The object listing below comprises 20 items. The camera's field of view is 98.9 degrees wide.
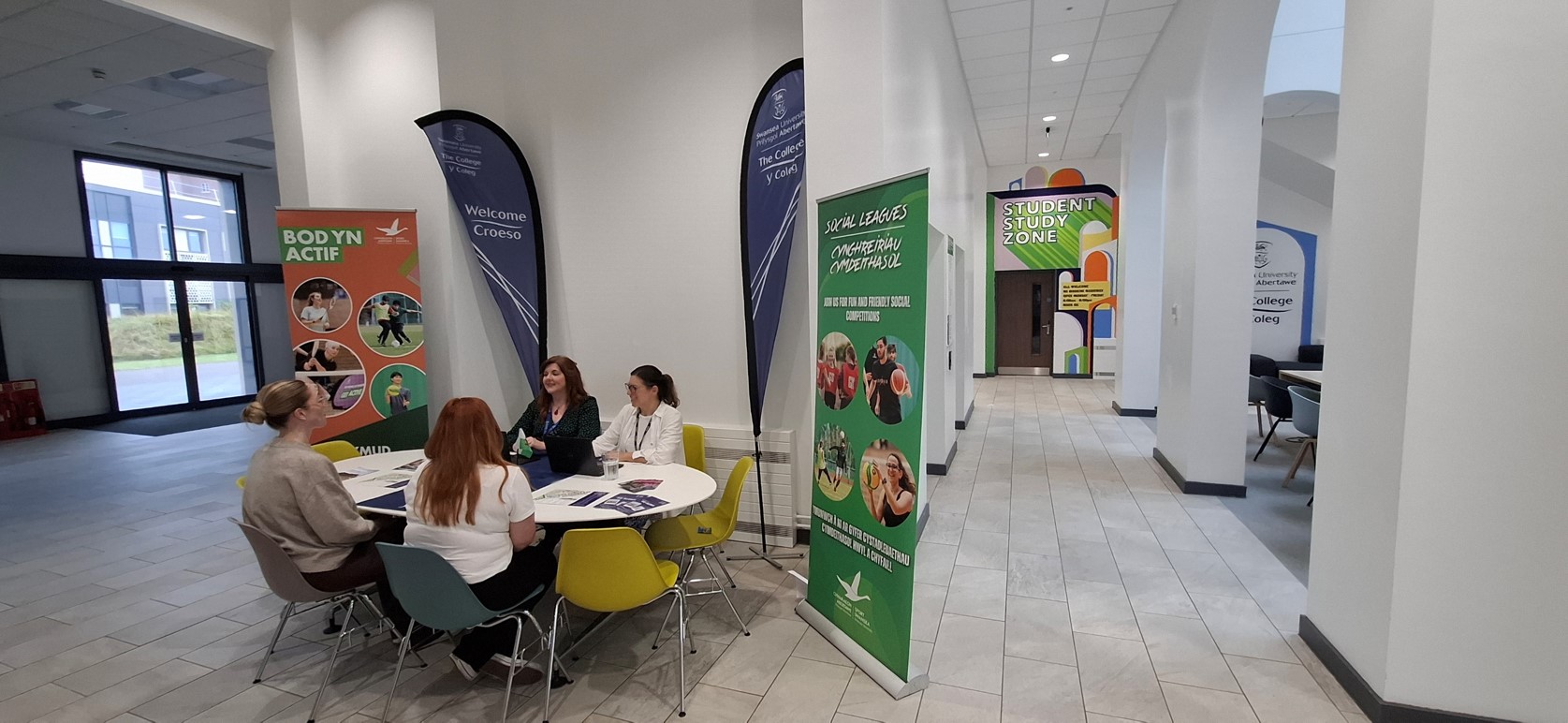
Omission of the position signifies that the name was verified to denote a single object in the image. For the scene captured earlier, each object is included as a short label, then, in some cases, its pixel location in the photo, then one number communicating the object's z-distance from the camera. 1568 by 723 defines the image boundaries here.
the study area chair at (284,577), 2.71
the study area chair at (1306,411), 5.13
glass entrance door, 10.05
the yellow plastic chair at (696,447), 4.20
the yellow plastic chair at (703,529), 3.35
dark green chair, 2.38
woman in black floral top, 4.13
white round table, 2.92
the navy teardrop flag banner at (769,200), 4.06
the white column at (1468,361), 2.23
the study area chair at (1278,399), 5.98
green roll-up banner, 2.68
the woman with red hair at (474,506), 2.50
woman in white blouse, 3.85
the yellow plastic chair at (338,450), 4.12
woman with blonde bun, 2.78
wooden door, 13.20
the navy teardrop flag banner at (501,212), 4.78
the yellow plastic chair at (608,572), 2.54
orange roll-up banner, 4.94
